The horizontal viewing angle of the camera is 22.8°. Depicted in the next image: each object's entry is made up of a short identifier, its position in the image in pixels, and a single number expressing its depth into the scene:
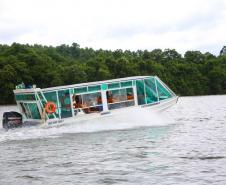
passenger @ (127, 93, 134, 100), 38.66
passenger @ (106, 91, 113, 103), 38.03
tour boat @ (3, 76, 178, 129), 37.25
